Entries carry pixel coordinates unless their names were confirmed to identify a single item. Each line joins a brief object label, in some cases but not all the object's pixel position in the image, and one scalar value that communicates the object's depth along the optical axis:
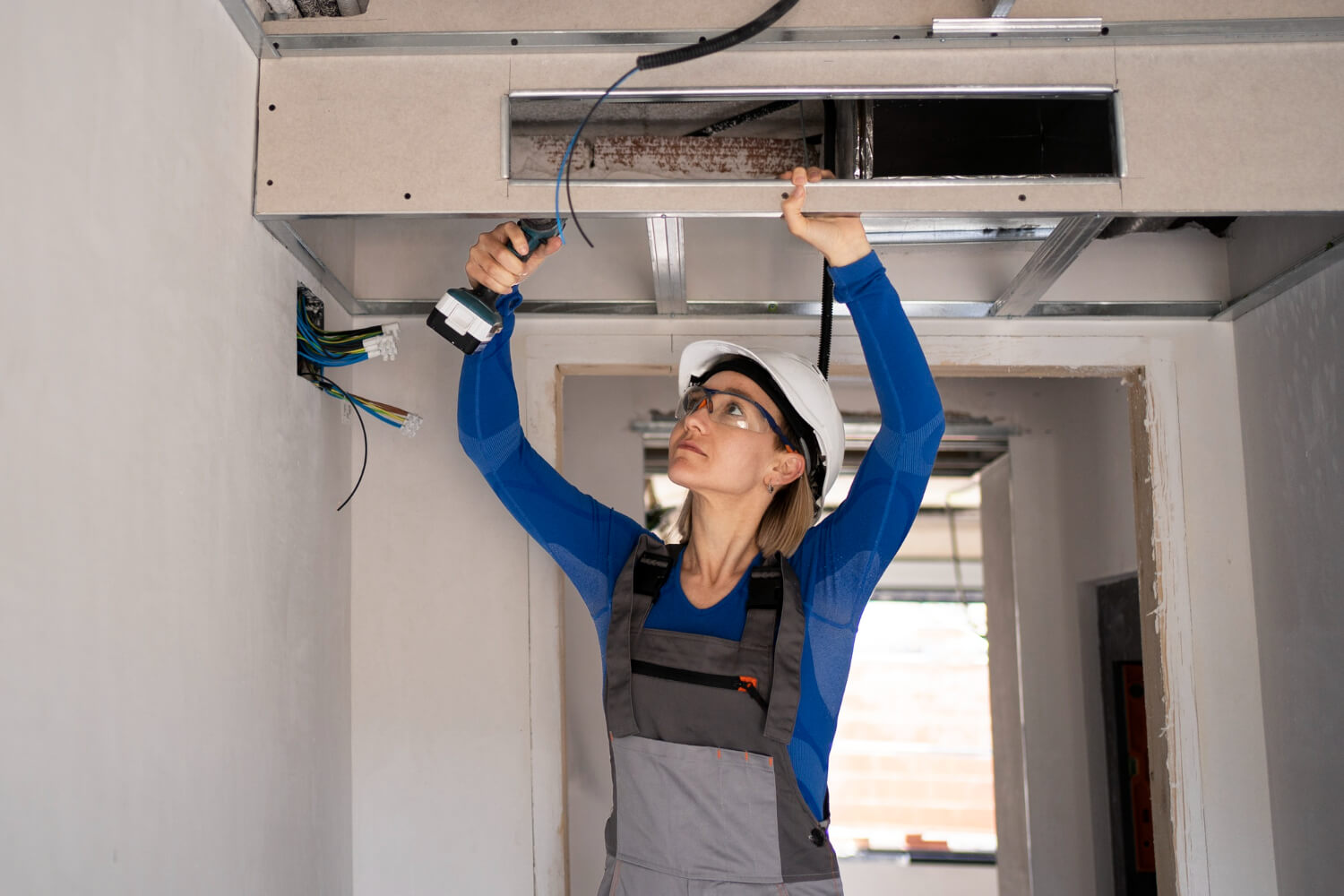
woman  1.72
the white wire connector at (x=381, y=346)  1.94
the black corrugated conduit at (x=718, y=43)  1.59
